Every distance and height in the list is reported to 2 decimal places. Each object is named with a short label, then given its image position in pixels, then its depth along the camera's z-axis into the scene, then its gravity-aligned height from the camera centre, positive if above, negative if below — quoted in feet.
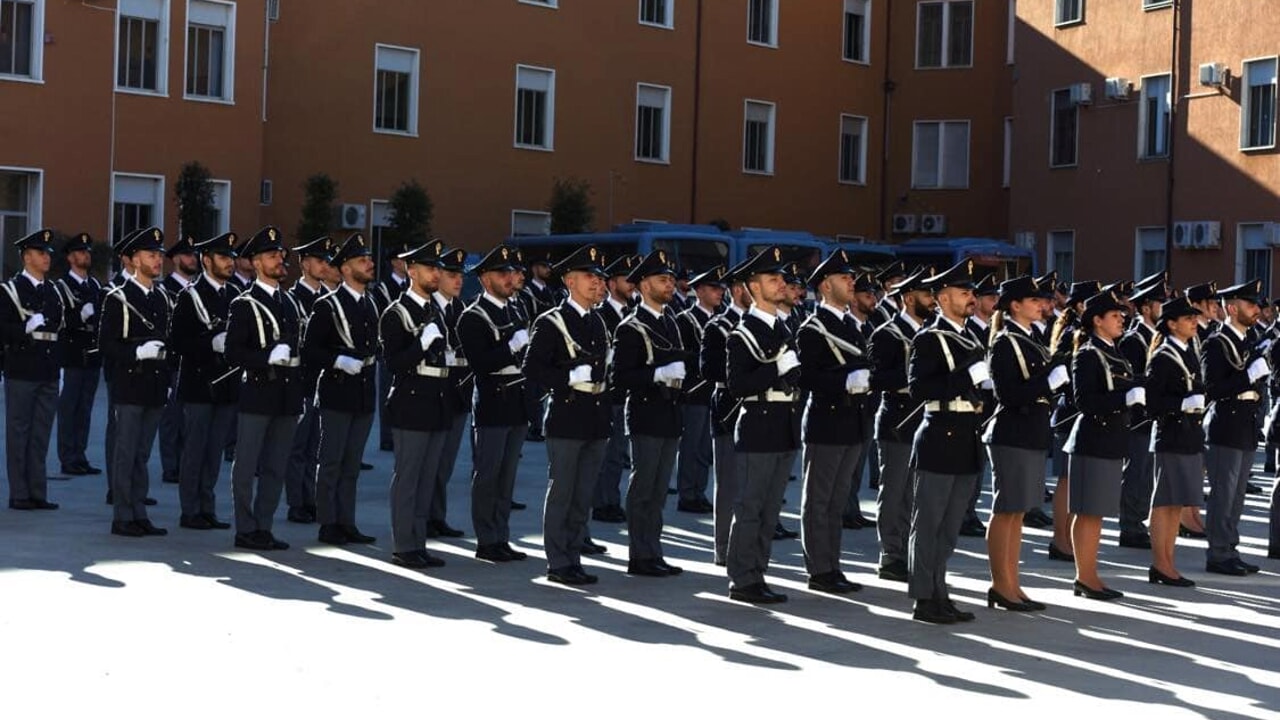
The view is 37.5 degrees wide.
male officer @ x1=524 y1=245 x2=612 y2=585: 38.78 -1.07
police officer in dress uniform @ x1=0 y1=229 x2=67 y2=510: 47.52 -0.76
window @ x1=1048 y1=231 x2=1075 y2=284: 122.01 +8.13
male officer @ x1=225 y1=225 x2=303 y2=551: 42.01 -1.17
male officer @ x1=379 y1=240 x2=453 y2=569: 40.27 -1.16
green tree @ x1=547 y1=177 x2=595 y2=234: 118.83 +9.51
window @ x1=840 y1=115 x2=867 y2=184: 142.10 +16.62
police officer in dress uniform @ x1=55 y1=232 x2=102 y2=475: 53.83 -0.41
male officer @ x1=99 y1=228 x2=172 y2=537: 43.39 -0.88
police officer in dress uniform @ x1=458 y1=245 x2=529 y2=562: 41.34 -0.91
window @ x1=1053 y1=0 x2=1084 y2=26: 119.75 +23.41
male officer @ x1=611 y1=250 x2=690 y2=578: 39.78 -1.05
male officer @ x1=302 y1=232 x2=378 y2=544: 43.37 -1.00
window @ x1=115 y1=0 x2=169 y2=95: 104.27 +16.61
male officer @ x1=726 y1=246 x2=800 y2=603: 36.70 -1.12
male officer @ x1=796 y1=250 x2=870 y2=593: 38.32 -1.12
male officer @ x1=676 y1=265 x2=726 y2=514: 51.11 -2.39
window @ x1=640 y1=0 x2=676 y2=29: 128.98 +24.07
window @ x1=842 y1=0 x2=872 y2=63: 141.08 +25.45
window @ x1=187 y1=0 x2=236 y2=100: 106.22 +16.88
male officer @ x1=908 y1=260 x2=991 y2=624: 35.17 -1.43
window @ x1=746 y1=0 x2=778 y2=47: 134.92 +24.79
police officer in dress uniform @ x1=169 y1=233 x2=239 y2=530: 44.86 -1.13
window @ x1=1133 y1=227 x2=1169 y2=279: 114.32 +7.86
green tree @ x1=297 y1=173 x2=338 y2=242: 107.24 +8.17
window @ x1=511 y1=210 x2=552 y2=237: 123.03 +8.94
